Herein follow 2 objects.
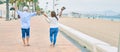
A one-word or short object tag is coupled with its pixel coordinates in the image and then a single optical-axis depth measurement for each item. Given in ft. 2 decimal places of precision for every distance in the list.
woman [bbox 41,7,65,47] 17.41
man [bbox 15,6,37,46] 17.65
